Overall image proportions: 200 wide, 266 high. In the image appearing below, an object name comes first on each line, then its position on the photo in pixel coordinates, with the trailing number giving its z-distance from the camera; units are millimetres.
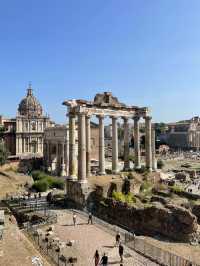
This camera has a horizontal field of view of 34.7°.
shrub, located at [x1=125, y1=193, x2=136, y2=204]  26422
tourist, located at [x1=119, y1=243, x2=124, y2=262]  15884
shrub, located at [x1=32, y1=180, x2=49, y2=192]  40153
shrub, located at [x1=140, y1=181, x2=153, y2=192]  31094
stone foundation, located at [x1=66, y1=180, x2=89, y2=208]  26766
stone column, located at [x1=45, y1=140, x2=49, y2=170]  64588
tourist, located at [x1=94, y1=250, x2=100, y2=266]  15031
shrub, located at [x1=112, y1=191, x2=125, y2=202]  26562
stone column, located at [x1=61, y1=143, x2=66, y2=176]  59472
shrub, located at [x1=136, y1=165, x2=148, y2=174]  35250
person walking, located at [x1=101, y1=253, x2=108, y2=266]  15094
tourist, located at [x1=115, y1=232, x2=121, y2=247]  17906
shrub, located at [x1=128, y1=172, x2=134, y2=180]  30922
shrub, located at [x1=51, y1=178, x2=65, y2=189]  43031
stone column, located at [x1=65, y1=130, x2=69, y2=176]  58762
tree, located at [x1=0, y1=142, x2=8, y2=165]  56862
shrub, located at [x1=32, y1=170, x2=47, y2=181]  48562
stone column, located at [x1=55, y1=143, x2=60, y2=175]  61212
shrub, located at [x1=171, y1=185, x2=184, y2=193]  32719
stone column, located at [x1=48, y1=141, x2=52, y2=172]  62875
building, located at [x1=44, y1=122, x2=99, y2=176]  59344
